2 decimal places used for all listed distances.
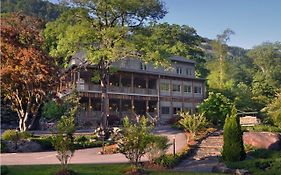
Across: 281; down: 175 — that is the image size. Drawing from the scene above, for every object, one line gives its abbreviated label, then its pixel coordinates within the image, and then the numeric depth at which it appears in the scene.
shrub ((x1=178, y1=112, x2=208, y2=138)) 26.28
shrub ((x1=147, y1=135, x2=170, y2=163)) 17.00
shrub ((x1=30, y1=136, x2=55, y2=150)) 24.14
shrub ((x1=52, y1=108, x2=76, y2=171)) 14.35
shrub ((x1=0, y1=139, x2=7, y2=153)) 22.20
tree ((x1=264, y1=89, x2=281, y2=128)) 28.62
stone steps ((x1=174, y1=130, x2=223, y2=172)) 18.30
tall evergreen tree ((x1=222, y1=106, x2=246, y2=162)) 18.53
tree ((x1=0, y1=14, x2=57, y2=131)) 23.50
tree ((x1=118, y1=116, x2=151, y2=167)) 15.23
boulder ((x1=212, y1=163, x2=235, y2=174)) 16.62
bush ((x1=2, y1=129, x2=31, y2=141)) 23.50
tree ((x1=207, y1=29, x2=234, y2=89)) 60.71
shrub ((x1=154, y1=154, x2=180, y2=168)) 17.75
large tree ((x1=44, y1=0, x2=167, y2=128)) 27.27
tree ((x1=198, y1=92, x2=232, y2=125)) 33.91
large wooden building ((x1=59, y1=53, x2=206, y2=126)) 41.84
